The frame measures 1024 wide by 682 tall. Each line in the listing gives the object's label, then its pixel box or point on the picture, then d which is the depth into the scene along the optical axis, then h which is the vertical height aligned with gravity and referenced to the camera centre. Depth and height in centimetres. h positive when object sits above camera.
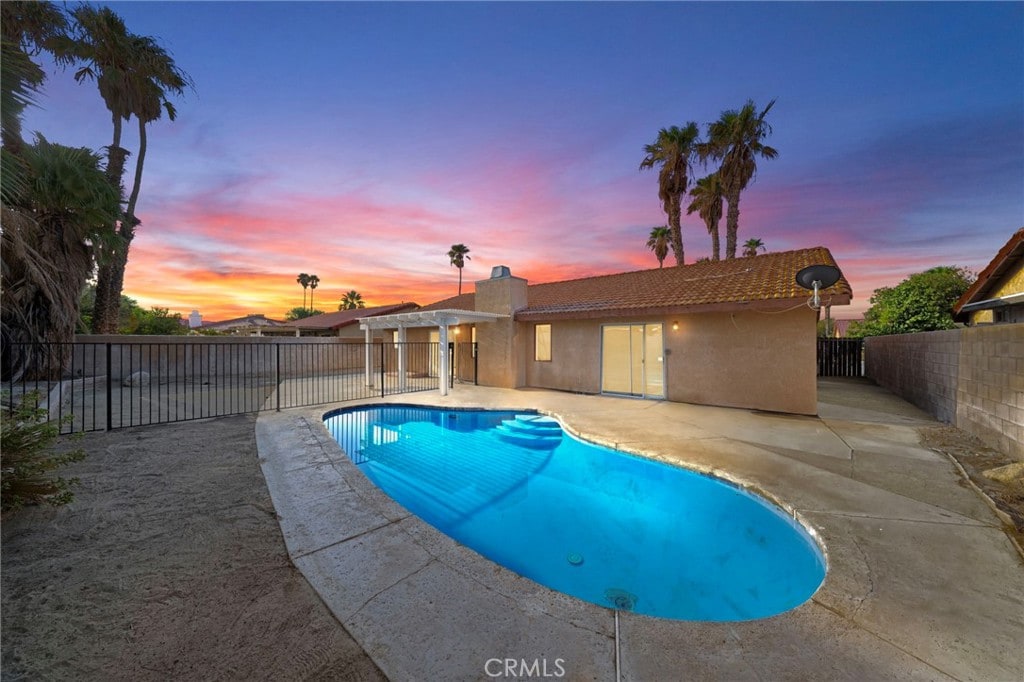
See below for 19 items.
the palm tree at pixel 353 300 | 5441 +693
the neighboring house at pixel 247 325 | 3039 +203
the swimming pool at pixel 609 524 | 324 -219
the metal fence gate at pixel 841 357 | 1725 -65
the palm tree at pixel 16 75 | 282 +221
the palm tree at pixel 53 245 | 935 +301
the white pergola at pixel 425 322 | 1215 +91
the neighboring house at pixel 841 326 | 4372 +219
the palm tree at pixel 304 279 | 5652 +1048
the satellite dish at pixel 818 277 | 698 +130
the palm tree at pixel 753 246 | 2747 +747
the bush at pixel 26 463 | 314 -106
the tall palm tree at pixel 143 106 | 1562 +1160
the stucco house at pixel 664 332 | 884 +39
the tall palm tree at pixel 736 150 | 1766 +971
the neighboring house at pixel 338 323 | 2609 +178
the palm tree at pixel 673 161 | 1930 +993
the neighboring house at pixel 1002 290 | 1016 +166
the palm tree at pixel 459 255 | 3907 +981
